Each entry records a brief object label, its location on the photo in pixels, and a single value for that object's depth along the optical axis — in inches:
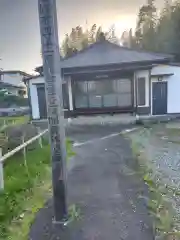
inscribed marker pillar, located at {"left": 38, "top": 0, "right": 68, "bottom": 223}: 82.3
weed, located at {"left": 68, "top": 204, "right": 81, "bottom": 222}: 95.3
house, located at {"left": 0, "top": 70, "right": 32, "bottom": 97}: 1225.8
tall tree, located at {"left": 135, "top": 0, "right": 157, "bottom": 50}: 1083.0
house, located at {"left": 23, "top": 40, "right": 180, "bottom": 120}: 387.3
